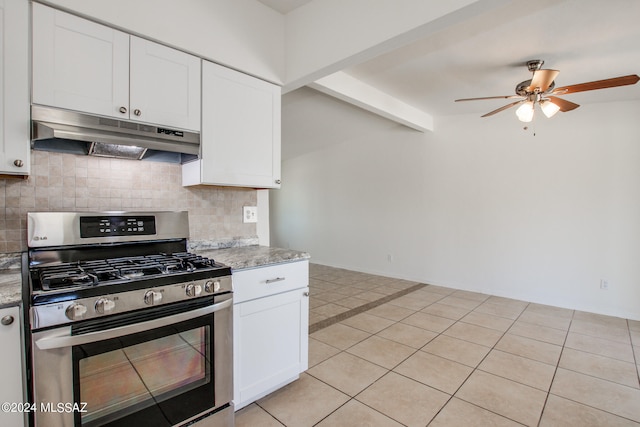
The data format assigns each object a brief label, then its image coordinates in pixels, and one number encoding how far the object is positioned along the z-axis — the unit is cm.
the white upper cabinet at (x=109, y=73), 145
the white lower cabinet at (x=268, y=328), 178
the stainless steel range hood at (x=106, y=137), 145
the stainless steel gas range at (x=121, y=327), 119
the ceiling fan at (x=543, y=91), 238
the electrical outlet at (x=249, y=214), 248
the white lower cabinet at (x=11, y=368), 112
